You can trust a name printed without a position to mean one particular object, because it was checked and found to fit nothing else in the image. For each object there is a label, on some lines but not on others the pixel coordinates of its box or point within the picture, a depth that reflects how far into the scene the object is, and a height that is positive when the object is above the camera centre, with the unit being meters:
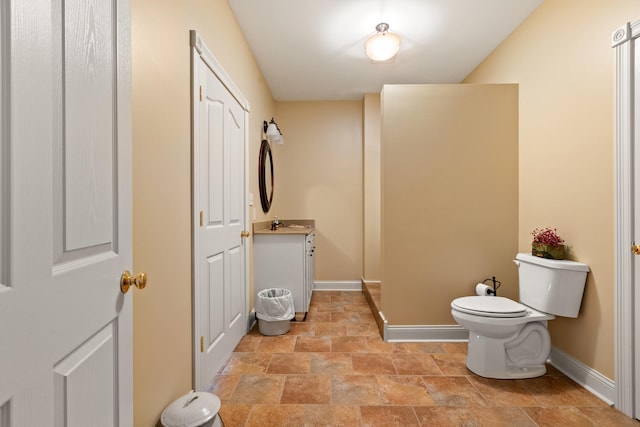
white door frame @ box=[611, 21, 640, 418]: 1.77 -0.06
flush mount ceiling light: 2.74 +1.34
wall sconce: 3.85 +0.89
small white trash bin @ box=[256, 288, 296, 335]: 2.97 -0.88
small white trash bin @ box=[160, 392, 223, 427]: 1.38 -0.82
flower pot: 2.24 -0.25
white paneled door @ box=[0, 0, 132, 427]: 0.57 +0.00
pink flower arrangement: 2.24 -0.17
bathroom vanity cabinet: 3.31 -0.47
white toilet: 2.12 -0.68
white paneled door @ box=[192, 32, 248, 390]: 1.91 -0.03
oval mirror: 3.63 +0.40
